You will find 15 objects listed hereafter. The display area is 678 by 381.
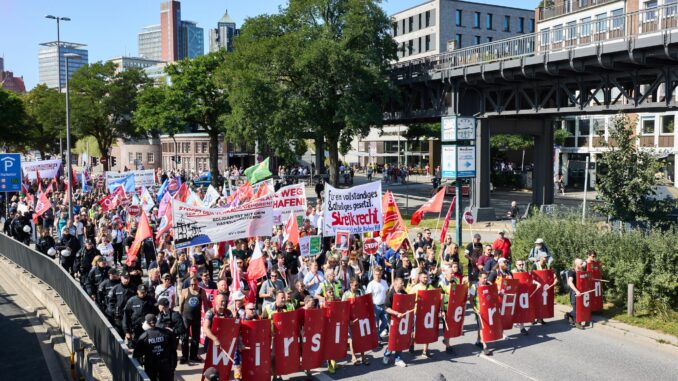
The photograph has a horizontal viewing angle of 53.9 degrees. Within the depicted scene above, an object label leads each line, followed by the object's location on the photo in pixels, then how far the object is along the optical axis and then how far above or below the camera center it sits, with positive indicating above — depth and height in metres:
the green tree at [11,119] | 83.25 +4.83
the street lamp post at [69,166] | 25.97 -0.37
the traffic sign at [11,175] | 29.34 -0.80
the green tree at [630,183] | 18.94 -0.77
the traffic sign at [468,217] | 21.54 -1.98
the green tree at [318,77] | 36.31 +4.44
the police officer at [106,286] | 13.45 -2.64
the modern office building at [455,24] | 79.16 +16.45
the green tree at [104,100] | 79.56 +6.77
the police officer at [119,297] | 12.95 -2.75
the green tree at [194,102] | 56.44 +4.69
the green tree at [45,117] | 86.38 +5.34
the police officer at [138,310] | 11.84 -2.75
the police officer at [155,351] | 10.20 -2.98
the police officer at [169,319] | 10.88 -2.70
